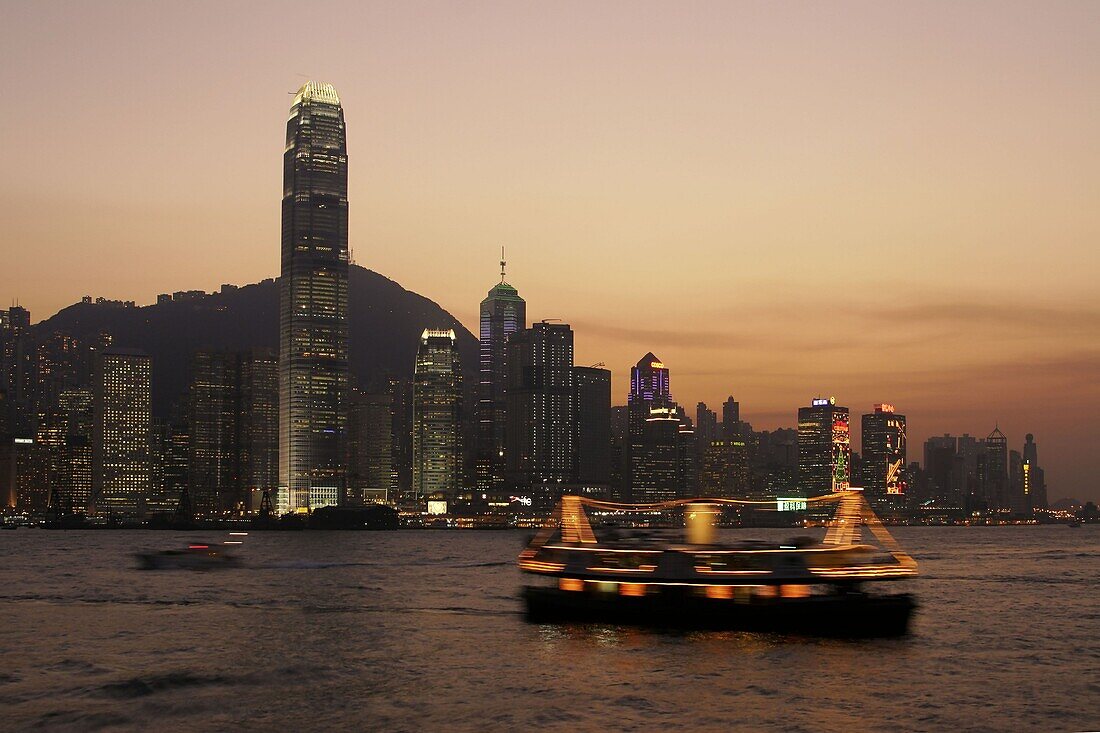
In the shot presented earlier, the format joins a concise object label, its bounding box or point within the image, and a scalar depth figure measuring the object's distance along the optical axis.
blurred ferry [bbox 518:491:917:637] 77.81
